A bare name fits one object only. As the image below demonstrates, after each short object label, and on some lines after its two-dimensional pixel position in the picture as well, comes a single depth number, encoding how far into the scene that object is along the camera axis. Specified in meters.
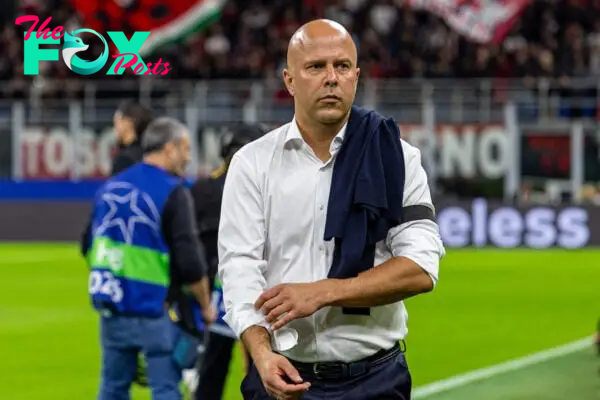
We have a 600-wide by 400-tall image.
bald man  9.34
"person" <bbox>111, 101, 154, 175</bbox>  19.09
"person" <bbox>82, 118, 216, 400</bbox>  15.44
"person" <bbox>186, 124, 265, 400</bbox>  16.77
